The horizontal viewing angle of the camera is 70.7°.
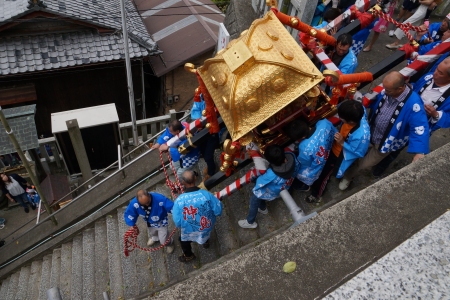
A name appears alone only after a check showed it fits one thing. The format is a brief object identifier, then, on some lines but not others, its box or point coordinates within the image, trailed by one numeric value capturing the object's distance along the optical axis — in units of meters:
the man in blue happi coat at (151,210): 4.65
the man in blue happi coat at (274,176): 4.05
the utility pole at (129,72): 6.77
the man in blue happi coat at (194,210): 4.27
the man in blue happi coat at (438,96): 4.02
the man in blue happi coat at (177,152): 5.61
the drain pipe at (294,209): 3.12
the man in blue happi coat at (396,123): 3.91
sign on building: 6.64
